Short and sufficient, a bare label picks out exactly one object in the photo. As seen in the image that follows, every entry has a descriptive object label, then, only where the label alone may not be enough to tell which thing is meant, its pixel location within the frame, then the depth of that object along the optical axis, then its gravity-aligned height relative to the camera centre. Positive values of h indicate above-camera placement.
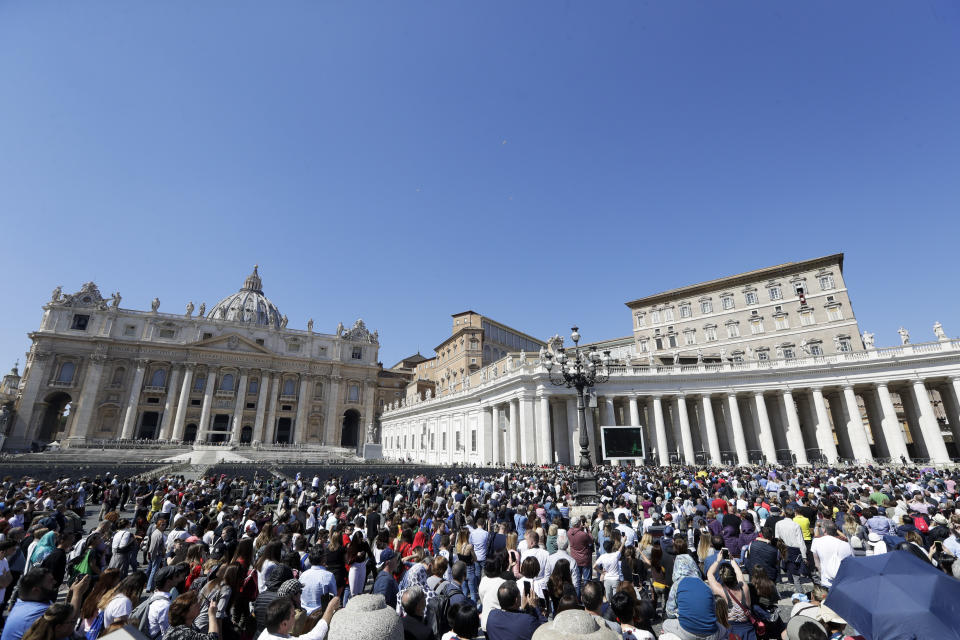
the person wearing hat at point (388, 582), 5.38 -1.63
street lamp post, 13.27 +2.38
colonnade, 31.73 +2.11
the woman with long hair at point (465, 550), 6.60 -1.50
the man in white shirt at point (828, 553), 6.27 -1.51
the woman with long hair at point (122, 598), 3.94 -1.37
